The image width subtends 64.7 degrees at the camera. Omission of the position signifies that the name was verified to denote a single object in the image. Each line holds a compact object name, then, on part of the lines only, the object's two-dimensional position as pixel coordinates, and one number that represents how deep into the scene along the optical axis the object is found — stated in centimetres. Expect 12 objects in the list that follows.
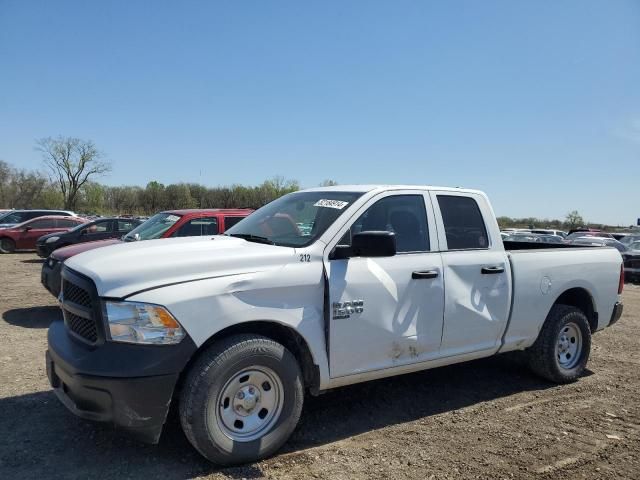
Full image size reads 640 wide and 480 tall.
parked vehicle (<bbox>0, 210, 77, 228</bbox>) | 2370
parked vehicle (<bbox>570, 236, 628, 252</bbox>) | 1798
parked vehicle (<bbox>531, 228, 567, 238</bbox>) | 3241
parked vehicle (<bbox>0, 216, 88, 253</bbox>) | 1992
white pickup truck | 311
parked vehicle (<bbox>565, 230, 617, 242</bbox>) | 2273
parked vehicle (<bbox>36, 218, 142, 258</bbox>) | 1324
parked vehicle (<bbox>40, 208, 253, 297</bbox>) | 809
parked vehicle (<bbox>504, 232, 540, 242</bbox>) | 2016
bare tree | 8169
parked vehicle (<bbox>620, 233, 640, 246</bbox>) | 1888
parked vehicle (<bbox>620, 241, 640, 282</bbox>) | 1684
